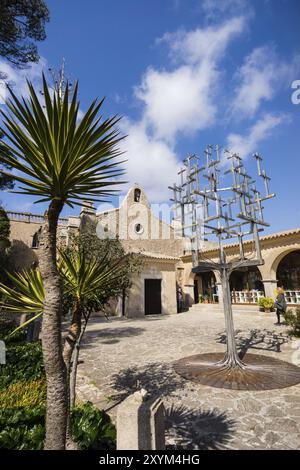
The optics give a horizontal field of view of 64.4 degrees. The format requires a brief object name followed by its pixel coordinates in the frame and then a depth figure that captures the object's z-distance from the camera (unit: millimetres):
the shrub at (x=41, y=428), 2932
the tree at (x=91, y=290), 2672
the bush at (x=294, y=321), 9359
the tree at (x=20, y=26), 8875
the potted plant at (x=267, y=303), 15469
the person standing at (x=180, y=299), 21008
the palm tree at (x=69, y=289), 2453
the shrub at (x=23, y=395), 4242
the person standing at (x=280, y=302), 11769
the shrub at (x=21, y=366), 5216
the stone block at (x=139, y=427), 2049
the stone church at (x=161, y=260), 16938
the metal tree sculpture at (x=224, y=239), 5565
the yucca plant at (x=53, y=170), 1979
